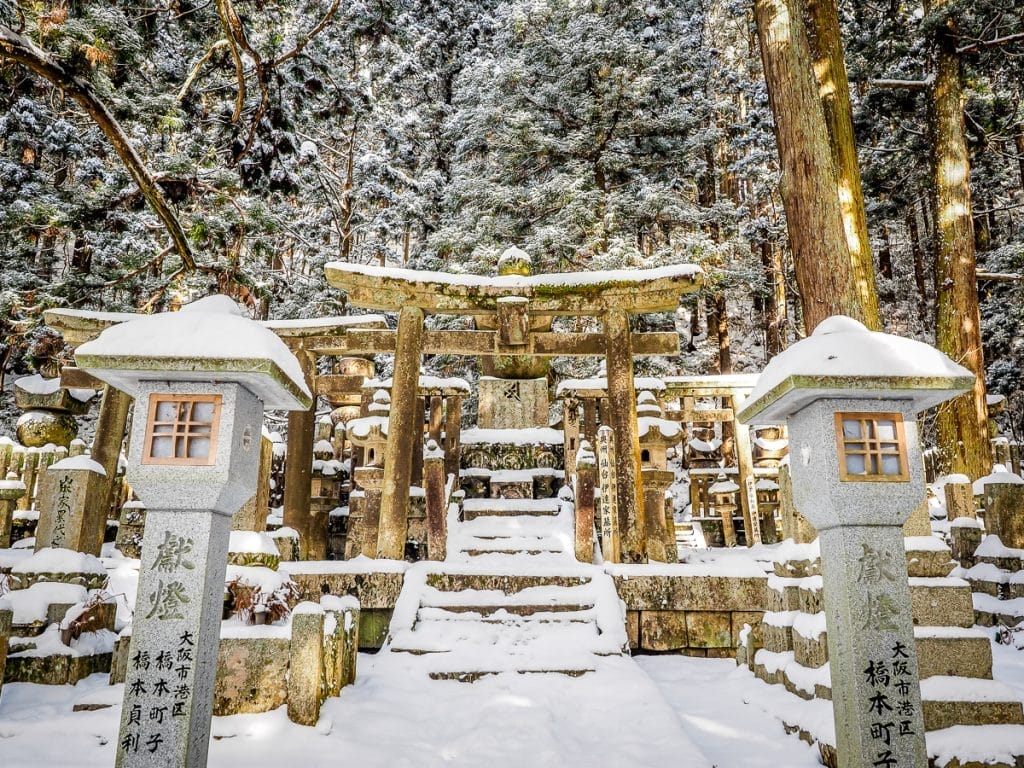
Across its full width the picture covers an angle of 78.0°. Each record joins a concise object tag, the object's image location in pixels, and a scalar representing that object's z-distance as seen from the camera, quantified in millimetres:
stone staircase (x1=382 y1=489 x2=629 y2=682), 5708
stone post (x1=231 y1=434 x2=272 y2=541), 5676
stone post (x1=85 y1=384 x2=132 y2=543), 9633
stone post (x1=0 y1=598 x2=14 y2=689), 4609
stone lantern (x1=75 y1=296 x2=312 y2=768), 3156
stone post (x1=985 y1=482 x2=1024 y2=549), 7645
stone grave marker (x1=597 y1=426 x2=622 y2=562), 7379
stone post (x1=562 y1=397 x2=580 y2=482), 10762
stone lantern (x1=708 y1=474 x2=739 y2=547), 12688
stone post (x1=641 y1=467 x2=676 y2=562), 8039
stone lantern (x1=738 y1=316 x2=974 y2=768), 3137
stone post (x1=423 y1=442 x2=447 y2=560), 7445
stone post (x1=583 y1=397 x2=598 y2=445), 11031
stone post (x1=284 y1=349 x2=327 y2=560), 9500
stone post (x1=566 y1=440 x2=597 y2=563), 7379
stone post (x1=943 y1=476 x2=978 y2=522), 9195
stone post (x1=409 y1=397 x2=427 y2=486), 8719
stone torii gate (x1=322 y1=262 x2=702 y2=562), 7875
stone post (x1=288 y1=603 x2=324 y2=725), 4332
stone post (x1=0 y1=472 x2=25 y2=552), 9477
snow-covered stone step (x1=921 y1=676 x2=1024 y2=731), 4035
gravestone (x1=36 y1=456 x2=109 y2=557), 6414
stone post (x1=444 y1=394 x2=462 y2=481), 10391
